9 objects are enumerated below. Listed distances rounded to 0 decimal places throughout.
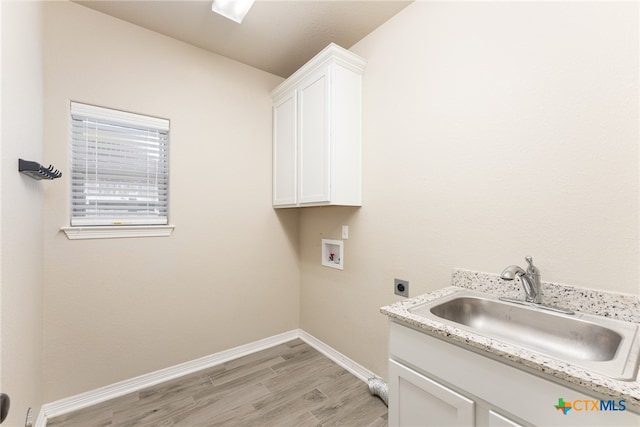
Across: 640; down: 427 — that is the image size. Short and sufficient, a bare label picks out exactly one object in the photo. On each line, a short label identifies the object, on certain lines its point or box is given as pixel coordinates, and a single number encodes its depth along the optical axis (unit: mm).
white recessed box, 2354
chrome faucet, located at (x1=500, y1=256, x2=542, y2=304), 1194
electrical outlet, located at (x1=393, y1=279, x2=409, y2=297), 1835
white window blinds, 1855
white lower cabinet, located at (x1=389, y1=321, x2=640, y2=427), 701
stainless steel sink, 773
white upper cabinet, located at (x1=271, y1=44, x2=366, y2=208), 1991
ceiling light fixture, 1728
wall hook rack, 1158
